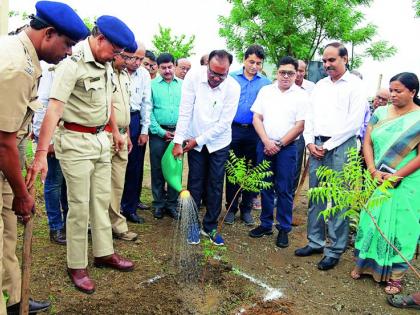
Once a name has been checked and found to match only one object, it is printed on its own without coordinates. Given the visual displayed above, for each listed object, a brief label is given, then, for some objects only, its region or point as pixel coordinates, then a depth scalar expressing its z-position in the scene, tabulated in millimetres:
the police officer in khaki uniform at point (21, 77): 2170
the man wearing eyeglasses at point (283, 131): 4965
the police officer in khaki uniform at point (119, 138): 4395
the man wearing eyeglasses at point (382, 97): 6770
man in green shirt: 5617
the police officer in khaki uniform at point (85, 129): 3297
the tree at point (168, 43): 26203
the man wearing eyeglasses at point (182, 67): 7184
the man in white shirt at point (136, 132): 5246
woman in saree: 3916
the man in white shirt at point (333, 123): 4363
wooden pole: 2646
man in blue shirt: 5660
